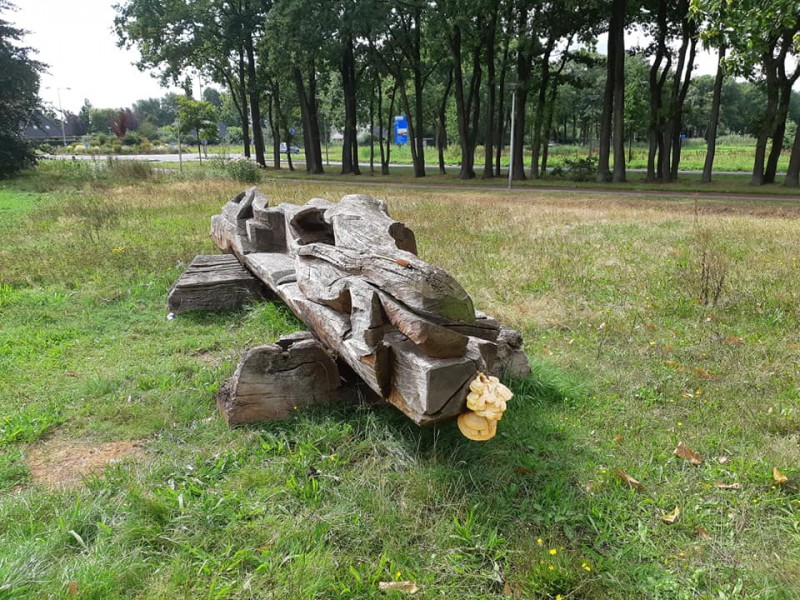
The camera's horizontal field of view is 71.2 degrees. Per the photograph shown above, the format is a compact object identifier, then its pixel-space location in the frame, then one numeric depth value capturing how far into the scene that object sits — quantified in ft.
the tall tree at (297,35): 84.84
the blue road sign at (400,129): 183.89
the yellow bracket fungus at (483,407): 8.41
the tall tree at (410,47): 88.22
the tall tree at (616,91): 68.13
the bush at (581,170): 83.92
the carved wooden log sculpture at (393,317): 8.61
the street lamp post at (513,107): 64.18
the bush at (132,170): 65.36
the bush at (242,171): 64.39
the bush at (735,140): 191.21
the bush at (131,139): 226.38
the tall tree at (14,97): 80.28
